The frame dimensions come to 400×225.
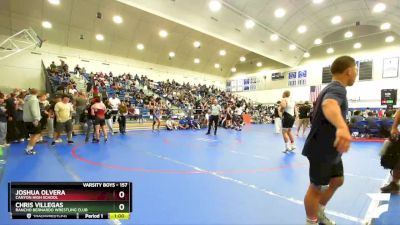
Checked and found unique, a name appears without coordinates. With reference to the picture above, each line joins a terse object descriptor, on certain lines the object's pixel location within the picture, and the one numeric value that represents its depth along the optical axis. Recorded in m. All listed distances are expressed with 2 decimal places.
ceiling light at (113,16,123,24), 16.45
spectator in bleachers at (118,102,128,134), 10.92
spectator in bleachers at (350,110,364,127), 10.63
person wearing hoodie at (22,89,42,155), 5.86
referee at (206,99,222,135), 11.31
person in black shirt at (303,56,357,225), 2.02
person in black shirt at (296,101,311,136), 10.41
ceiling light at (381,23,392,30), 18.61
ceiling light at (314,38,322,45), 23.42
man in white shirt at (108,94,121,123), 10.73
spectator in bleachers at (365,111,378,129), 10.19
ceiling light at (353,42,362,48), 22.23
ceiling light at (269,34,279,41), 18.96
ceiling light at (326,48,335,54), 23.47
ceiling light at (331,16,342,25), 19.14
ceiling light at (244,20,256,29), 16.08
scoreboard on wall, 16.67
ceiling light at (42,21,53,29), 16.48
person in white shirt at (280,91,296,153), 6.71
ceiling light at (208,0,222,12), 13.18
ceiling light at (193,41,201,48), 22.45
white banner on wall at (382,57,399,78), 20.41
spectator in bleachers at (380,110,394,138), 9.24
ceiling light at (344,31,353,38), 21.95
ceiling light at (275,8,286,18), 15.70
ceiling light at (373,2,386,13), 15.43
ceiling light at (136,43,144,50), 21.53
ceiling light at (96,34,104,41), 19.14
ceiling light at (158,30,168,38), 19.52
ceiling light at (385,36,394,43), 20.54
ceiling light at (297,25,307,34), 19.54
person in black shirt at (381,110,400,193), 3.40
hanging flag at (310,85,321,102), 24.47
